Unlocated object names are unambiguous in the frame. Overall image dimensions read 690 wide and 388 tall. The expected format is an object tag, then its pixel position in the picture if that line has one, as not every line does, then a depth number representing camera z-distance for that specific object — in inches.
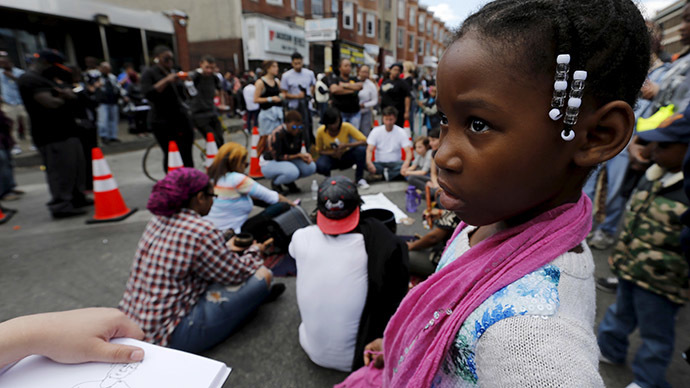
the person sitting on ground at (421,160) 204.5
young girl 23.0
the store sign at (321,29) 747.4
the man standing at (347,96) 283.9
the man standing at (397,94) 315.6
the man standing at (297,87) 289.3
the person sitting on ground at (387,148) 228.5
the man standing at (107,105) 351.9
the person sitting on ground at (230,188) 143.0
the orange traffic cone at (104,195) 171.0
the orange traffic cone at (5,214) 170.6
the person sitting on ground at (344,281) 79.7
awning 388.5
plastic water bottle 201.6
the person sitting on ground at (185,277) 81.8
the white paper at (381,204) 168.4
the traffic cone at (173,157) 200.2
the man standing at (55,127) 159.0
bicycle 243.8
